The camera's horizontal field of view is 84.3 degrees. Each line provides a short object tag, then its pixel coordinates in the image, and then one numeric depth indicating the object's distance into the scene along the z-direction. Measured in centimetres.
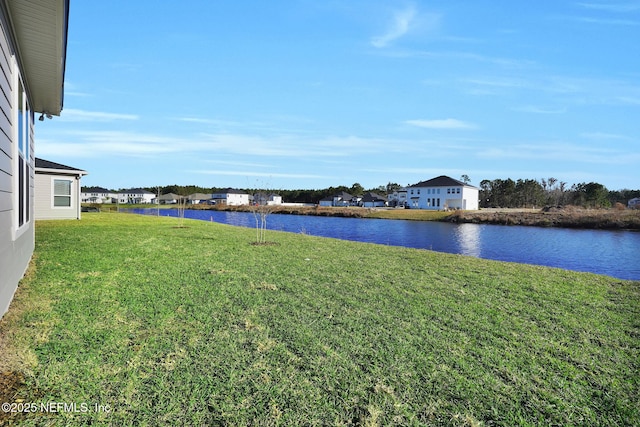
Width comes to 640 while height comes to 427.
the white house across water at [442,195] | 5391
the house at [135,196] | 9588
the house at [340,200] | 8064
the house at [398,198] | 7066
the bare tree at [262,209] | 1187
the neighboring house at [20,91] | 388
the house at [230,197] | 9188
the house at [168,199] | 9428
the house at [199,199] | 9561
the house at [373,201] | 7481
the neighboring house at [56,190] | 1664
